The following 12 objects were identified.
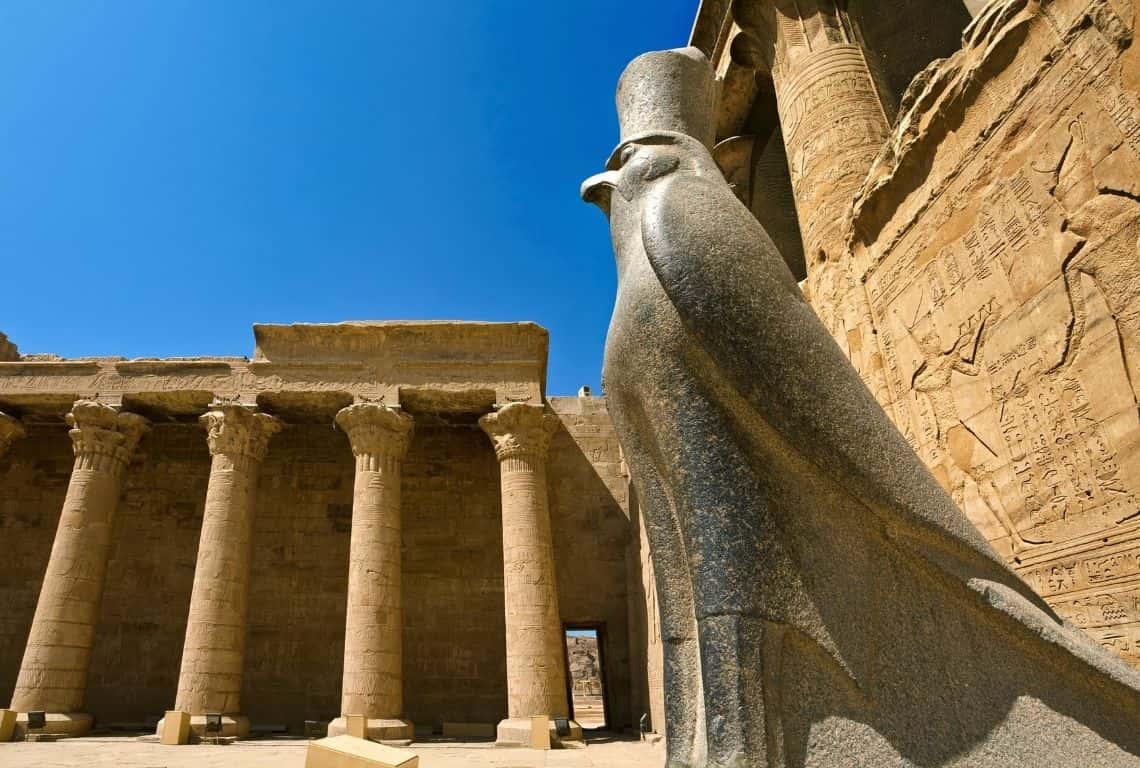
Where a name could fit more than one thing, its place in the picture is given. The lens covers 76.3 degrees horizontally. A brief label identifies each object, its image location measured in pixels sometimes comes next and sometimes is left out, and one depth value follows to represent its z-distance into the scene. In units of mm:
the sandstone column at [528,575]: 10945
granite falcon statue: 1772
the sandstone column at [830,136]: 6488
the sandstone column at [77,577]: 11180
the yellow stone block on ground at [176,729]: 10203
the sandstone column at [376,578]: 10844
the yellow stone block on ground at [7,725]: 10430
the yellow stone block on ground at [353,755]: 5406
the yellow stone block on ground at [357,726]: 10180
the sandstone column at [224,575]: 11023
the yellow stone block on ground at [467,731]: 12773
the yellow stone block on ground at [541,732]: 10188
